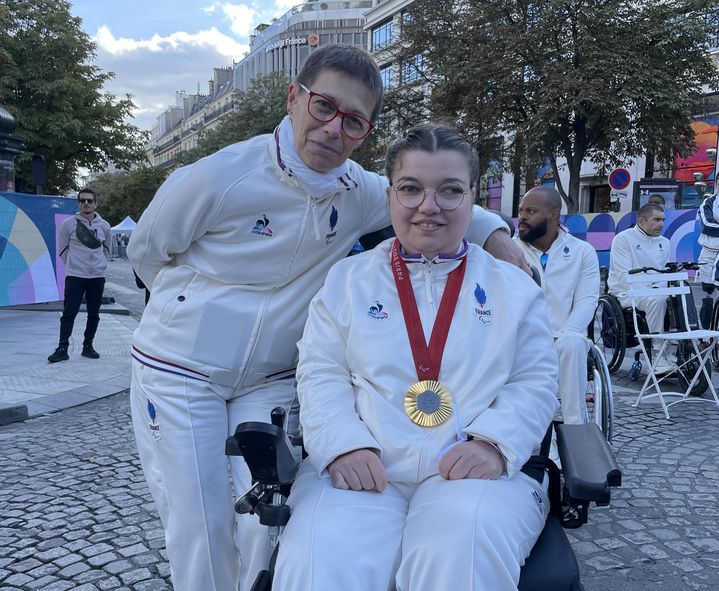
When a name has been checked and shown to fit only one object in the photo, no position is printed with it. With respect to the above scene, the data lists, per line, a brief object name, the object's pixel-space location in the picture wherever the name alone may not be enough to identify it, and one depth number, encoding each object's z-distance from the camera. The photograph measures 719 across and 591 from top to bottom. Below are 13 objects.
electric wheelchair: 1.70
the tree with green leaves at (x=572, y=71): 17.38
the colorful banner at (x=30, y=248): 10.62
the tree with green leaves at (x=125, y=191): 52.19
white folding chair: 5.79
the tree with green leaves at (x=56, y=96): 21.47
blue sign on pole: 17.23
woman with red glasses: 2.05
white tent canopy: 39.89
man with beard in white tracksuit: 4.42
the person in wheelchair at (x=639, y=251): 7.18
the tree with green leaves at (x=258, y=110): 35.62
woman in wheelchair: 1.67
